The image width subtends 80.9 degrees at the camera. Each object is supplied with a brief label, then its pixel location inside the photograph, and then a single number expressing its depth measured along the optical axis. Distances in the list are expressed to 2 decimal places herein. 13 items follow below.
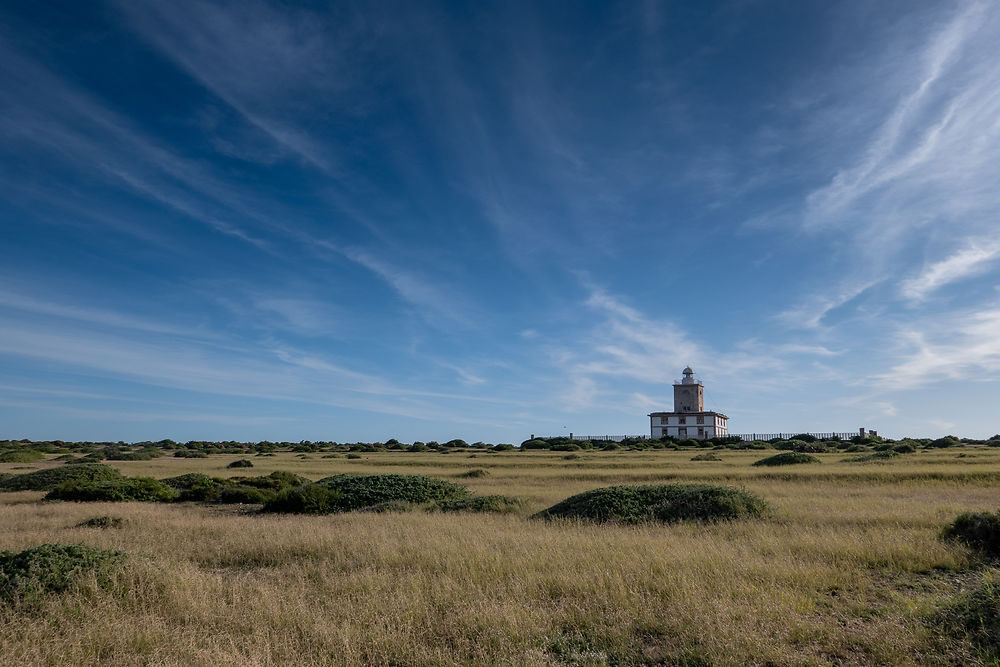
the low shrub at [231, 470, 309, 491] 28.39
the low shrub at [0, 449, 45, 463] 52.70
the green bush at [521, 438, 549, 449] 95.22
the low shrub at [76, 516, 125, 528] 16.52
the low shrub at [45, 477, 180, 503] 23.97
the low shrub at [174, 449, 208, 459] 64.62
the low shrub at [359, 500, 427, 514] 20.25
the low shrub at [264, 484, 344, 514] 20.88
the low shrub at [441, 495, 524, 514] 19.41
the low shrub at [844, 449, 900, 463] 39.88
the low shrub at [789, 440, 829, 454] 62.88
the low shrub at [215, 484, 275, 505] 23.38
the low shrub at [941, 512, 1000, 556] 10.84
